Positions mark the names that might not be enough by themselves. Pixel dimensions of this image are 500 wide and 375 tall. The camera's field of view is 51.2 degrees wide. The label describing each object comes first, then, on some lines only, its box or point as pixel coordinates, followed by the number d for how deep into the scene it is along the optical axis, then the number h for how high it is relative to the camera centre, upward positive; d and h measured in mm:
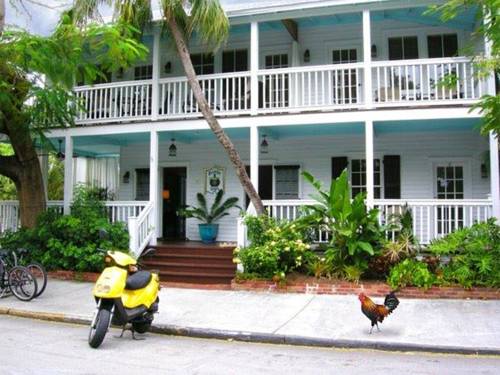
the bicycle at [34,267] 10203 -1166
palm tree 11914 +4353
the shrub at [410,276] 9914 -1276
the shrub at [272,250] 10703 -830
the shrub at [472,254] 9797 -874
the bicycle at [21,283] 9992 -1401
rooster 7340 -1391
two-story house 12102 +2185
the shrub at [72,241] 12096 -740
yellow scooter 6902 -1199
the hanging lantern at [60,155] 16027 +1699
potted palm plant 14680 -151
